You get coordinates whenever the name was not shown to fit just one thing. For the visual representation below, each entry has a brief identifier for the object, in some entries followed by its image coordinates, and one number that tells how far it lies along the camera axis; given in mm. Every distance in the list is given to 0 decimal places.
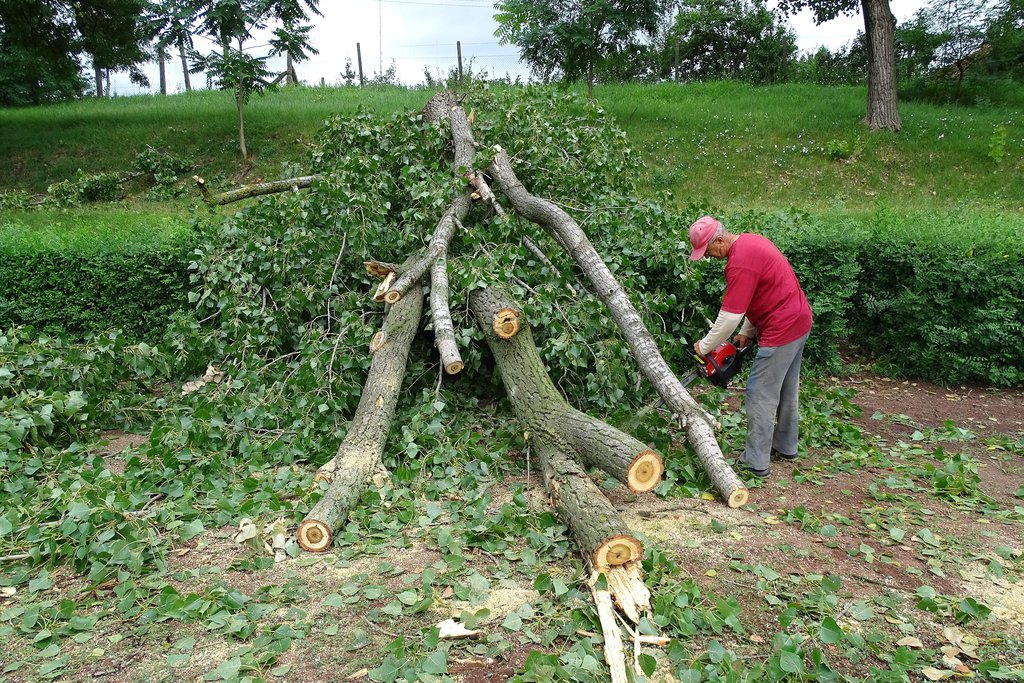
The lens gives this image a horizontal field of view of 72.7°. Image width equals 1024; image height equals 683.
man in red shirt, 3947
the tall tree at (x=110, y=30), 13578
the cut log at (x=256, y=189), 6202
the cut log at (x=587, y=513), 2957
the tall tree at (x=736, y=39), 20219
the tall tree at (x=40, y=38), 12867
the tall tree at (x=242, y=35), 12359
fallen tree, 3332
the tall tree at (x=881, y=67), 13070
